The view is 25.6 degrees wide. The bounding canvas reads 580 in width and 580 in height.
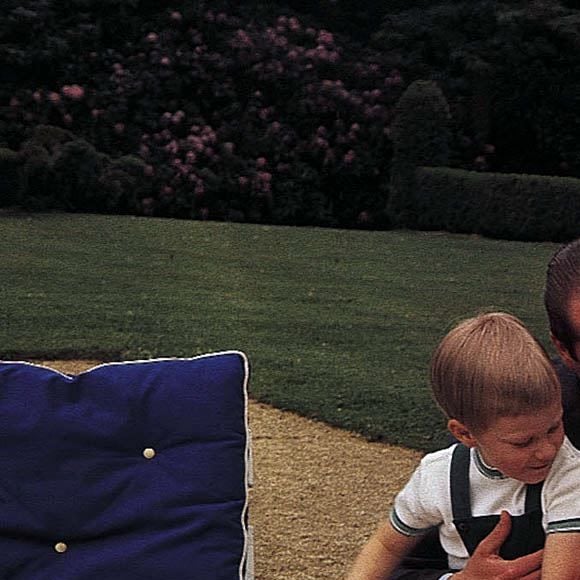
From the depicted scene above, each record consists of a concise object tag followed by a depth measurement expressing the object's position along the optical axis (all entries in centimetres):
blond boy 202
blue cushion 250
